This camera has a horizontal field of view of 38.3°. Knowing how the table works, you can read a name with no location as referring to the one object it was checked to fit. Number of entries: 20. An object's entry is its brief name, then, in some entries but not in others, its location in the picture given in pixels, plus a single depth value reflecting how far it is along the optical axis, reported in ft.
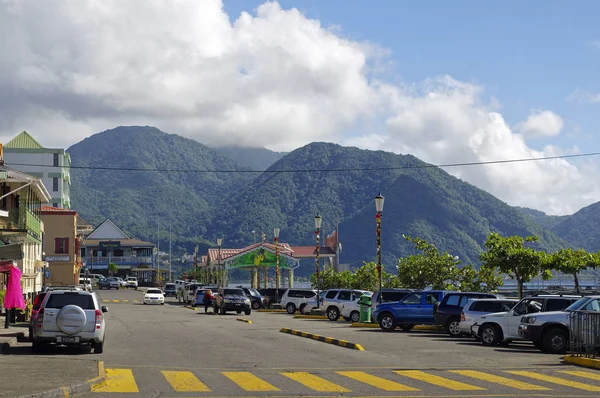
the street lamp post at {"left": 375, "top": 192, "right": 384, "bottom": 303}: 128.77
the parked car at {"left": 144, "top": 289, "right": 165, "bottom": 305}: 223.61
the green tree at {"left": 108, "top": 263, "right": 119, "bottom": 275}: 481.26
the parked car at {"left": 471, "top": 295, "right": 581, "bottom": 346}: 89.66
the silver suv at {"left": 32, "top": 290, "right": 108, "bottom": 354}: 72.59
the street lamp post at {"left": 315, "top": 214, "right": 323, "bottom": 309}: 167.49
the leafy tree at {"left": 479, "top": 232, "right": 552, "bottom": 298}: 145.42
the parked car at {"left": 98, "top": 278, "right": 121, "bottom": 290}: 366.02
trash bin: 129.80
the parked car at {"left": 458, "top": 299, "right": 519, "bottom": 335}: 97.35
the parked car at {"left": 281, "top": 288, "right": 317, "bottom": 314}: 180.45
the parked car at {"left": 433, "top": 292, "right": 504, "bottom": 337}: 106.73
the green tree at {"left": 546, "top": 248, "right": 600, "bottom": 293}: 150.61
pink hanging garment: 100.22
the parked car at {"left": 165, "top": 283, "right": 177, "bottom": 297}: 321.32
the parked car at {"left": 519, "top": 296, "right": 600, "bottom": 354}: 80.02
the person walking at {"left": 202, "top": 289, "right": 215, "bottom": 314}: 177.06
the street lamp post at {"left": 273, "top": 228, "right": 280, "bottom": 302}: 208.93
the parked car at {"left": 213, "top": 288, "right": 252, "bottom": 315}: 169.78
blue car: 116.26
